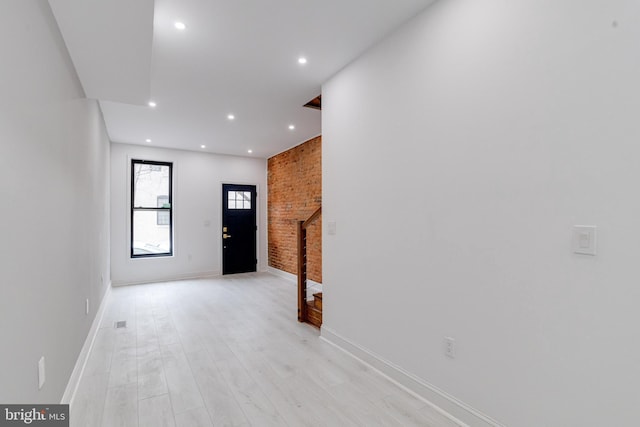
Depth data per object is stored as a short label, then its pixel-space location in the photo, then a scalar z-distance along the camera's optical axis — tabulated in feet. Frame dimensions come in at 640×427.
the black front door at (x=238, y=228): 23.71
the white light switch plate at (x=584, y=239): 4.76
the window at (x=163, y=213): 21.67
